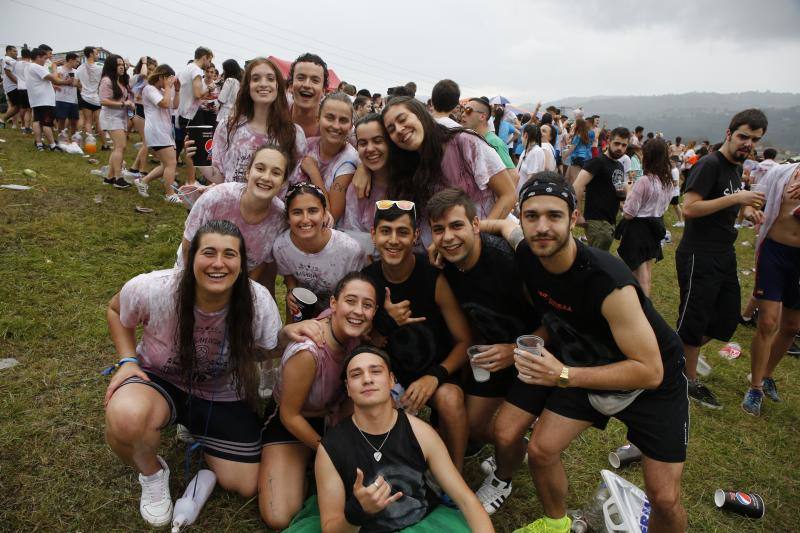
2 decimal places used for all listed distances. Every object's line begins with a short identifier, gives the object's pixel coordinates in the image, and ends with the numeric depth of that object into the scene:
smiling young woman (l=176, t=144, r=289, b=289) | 3.11
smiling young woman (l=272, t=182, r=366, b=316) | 3.13
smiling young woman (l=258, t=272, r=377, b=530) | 2.67
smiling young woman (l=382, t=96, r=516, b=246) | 3.21
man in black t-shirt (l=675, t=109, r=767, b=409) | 3.82
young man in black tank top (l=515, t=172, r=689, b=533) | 2.19
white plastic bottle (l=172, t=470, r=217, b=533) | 2.56
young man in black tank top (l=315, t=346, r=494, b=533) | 2.28
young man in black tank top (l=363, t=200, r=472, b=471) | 2.84
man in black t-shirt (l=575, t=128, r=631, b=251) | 5.93
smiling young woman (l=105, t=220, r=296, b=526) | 2.55
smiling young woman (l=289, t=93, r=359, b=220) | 3.53
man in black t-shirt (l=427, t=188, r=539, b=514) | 2.71
